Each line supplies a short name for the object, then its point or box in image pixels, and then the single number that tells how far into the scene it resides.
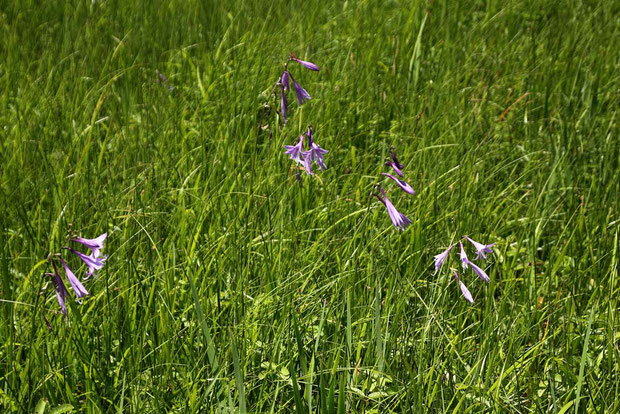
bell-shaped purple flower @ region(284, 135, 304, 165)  2.24
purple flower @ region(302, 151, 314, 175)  2.23
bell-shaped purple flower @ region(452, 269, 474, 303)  1.90
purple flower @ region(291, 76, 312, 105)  2.37
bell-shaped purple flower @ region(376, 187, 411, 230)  2.04
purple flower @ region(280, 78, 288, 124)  2.42
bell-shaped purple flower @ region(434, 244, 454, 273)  1.98
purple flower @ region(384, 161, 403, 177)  2.07
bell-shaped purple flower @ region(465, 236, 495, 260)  2.01
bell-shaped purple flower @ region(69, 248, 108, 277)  1.74
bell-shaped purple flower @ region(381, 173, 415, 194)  2.00
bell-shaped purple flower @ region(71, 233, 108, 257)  1.73
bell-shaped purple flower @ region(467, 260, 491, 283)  1.96
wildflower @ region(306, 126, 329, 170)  2.19
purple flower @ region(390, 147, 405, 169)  2.11
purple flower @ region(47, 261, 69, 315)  1.69
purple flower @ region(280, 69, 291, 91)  2.39
